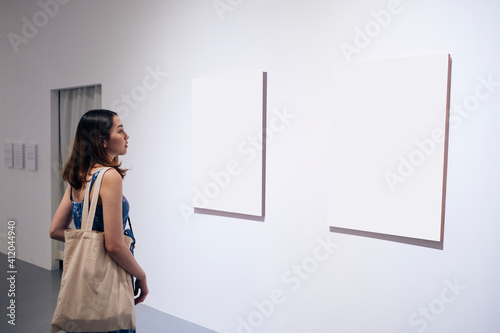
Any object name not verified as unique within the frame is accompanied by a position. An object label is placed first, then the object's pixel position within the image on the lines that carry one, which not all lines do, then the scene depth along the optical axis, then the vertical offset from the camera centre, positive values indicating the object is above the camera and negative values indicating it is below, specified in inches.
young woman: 58.4 -5.7
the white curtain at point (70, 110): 154.4 +14.4
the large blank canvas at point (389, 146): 77.2 +1.0
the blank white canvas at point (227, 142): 101.8 +1.7
